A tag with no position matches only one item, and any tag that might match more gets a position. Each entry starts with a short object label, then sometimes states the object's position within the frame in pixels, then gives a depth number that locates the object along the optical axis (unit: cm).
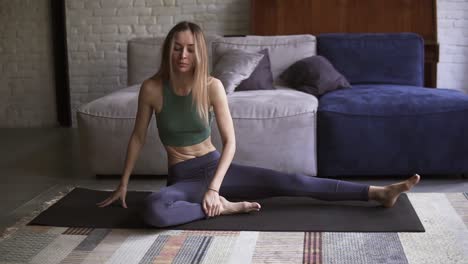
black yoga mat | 304
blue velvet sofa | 404
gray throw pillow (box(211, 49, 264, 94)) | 455
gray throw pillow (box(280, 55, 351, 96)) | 463
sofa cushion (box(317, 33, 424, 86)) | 493
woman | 307
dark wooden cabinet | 548
